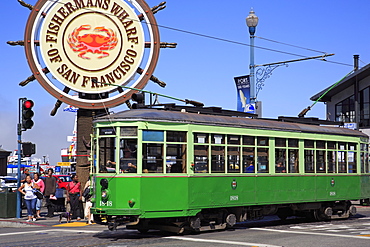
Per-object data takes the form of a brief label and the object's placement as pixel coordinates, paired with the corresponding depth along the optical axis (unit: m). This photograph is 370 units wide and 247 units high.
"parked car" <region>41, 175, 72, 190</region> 28.95
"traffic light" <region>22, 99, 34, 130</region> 20.30
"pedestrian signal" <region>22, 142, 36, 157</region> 21.00
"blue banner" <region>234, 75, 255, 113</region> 24.33
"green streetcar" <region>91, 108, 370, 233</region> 14.25
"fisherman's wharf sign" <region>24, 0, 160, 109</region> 21.50
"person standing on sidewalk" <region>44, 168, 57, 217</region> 21.72
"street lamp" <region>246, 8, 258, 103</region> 24.31
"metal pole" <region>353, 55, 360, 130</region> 36.79
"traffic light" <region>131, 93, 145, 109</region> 16.19
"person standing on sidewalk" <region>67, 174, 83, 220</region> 20.41
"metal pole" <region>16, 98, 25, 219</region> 20.69
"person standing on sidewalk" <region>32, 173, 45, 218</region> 21.26
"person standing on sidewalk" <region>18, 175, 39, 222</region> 20.41
